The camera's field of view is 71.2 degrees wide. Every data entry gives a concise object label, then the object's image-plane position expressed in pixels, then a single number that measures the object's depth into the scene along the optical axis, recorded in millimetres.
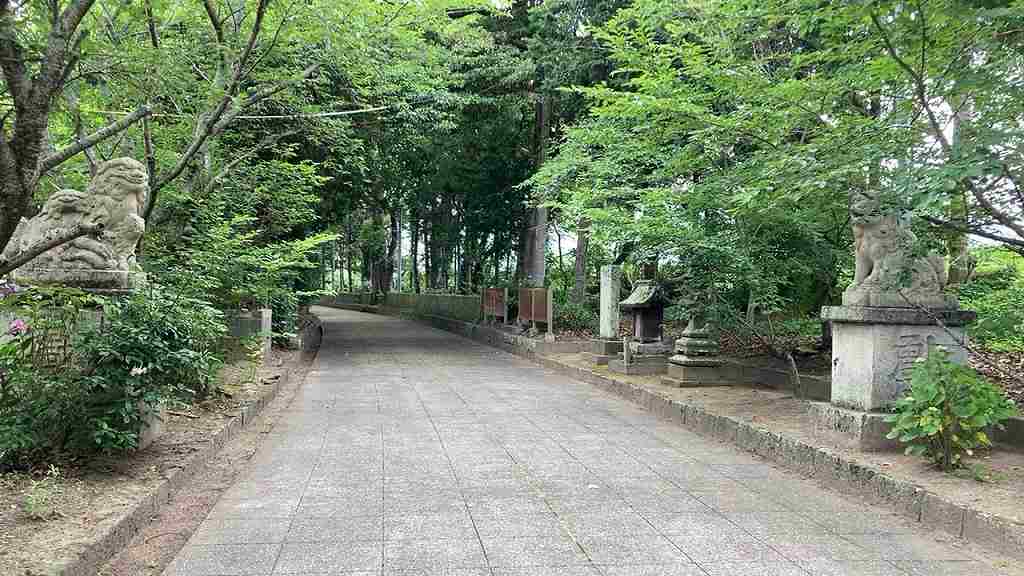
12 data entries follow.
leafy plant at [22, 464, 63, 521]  3697
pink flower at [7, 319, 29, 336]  4645
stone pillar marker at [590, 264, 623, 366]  13727
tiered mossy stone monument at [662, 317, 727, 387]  10031
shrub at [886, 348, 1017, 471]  4980
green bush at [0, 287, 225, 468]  4559
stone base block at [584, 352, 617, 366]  12898
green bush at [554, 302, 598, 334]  17734
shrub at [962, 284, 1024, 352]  6918
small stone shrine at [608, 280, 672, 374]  11664
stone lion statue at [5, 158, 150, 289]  5355
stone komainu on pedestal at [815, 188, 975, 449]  5906
